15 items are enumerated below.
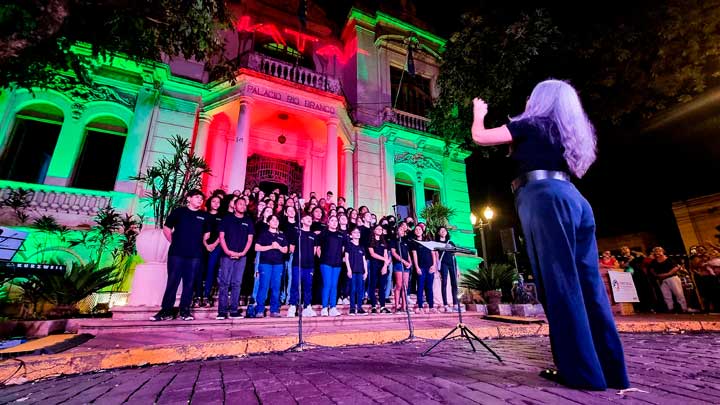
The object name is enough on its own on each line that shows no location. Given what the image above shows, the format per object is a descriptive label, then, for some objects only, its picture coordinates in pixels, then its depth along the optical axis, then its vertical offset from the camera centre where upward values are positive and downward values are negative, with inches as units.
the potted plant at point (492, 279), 334.0 +18.9
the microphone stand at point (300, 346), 140.5 -21.2
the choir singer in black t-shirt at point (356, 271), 255.2 +22.2
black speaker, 320.5 +56.9
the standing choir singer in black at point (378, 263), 276.4 +31.1
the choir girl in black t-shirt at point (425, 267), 299.3 +29.0
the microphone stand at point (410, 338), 161.3 -20.7
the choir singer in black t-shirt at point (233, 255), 209.6 +29.7
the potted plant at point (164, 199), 214.5 +87.3
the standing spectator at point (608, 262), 350.4 +38.1
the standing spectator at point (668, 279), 333.7 +17.6
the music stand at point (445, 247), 132.3 +22.1
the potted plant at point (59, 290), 197.0 +6.9
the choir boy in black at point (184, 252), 194.2 +29.7
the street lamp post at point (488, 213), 465.2 +122.8
